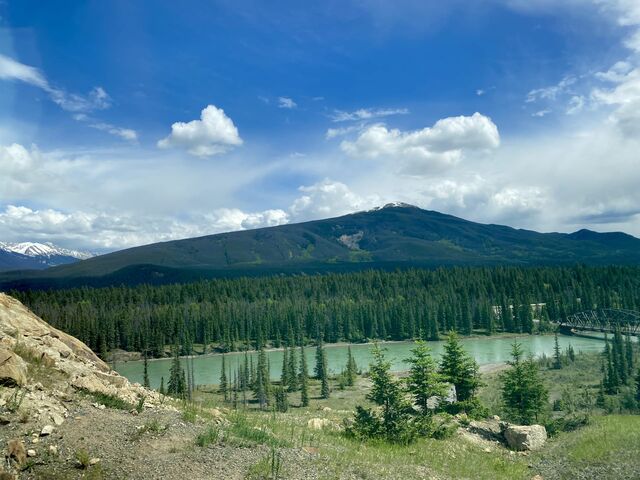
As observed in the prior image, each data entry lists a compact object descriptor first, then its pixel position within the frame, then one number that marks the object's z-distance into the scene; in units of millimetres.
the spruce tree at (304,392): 77750
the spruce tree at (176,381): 72250
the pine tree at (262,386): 76994
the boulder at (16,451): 14773
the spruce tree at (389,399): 26734
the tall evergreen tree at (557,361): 95312
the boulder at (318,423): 28516
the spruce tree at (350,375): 92994
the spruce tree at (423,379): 34688
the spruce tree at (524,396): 37438
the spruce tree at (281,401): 70688
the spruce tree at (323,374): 83625
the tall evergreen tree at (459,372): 41188
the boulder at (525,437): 28938
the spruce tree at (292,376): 91688
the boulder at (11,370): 18469
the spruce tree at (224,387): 81550
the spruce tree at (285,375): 91125
